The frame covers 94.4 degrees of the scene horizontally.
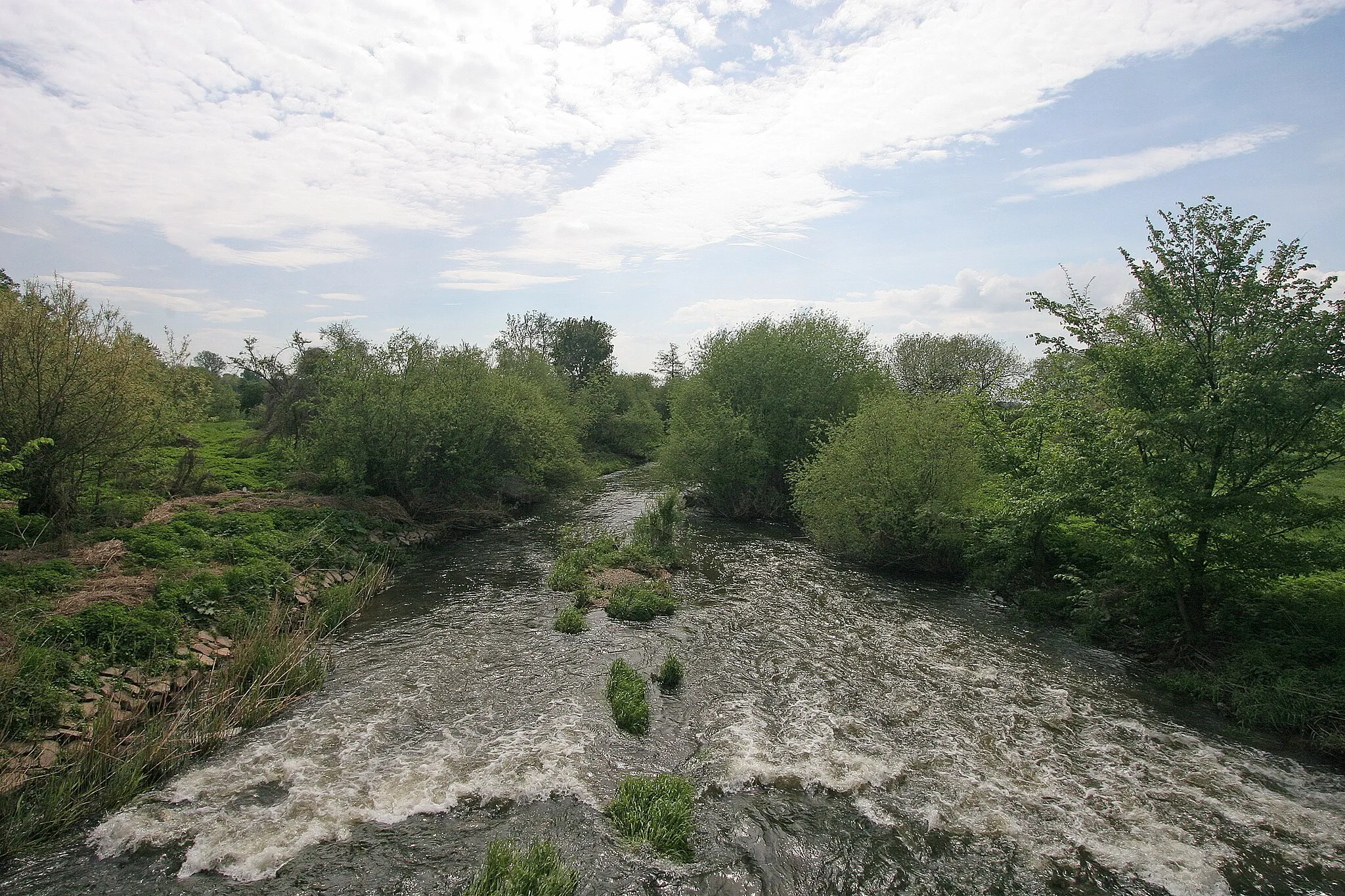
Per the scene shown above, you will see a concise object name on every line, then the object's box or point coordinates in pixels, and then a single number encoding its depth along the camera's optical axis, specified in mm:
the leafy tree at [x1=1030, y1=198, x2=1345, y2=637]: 12242
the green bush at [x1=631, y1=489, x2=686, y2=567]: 24688
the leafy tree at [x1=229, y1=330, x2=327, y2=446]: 38062
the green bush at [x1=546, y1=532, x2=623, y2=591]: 20766
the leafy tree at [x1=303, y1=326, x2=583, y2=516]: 26672
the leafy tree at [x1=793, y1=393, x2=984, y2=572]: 22047
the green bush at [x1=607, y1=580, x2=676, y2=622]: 18078
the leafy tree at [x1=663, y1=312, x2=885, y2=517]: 34156
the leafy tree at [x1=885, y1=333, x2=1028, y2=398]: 63781
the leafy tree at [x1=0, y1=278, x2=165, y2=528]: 16062
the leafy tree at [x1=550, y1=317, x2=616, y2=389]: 83812
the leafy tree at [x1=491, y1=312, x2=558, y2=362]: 80375
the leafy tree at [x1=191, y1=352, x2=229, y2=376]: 101562
